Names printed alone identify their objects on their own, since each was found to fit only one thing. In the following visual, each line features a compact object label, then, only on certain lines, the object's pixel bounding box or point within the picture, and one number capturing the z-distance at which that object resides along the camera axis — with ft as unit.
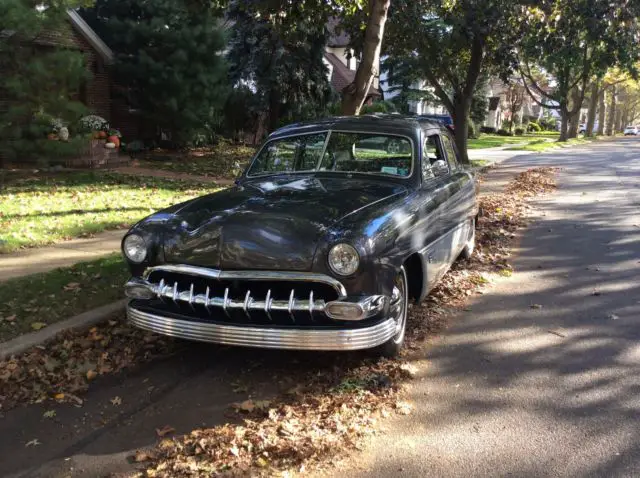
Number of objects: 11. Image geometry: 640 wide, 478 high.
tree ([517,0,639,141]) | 37.76
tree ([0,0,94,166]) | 38.83
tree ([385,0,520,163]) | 44.19
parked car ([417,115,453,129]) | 97.82
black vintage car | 12.09
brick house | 54.95
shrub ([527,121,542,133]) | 244.22
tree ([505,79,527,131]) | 196.95
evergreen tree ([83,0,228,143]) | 56.39
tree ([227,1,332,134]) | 69.46
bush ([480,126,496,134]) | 195.47
